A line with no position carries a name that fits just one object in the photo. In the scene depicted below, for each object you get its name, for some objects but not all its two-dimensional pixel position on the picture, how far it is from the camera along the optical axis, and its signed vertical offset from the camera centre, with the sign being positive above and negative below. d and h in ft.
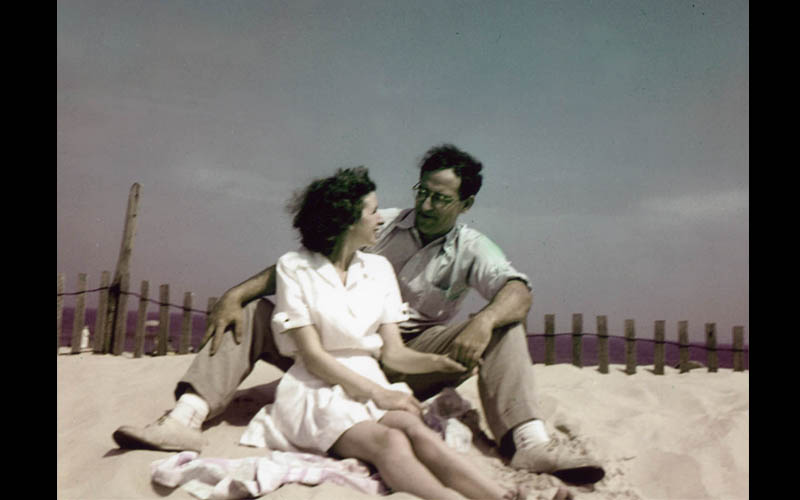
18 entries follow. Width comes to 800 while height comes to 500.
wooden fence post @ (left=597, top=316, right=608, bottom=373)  24.97 -3.42
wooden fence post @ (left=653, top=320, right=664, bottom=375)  25.02 -3.71
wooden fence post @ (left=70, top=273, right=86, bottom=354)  25.54 -2.32
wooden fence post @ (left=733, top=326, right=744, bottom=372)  25.54 -3.77
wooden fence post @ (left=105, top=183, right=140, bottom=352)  24.84 -0.33
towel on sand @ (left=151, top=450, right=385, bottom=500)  8.95 -3.00
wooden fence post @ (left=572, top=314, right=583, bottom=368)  25.11 -3.34
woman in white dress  9.09 -1.58
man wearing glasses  10.32 -1.30
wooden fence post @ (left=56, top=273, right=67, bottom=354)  24.97 -1.54
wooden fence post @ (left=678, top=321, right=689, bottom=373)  25.48 -3.35
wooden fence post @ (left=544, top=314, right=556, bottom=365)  25.00 -3.25
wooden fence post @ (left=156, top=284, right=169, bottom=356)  25.36 -2.68
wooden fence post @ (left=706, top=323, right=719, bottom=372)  25.23 -3.59
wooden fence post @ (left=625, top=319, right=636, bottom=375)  25.16 -3.50
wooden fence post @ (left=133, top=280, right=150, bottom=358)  24.98 -2.81
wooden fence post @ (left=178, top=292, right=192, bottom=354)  25.27 -2.63
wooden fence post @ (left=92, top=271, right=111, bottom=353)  24.95 -2.35
